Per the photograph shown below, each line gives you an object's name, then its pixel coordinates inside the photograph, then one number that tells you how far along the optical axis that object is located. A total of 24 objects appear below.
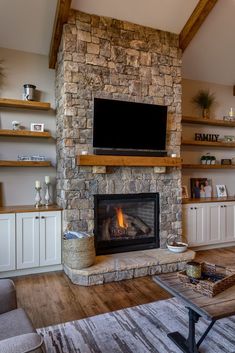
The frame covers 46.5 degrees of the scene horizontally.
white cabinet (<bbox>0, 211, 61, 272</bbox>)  3.44
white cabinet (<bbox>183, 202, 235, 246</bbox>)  4.53
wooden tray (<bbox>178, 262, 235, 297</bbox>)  1.89
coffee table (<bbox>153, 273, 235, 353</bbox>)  1.69
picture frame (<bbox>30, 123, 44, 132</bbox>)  4.02
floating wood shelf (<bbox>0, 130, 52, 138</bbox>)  3.77
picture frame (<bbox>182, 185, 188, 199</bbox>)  4.87
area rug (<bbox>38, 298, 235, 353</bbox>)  2.10
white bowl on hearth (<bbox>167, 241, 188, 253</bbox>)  3.88
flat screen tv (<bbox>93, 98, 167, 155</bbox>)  3.68
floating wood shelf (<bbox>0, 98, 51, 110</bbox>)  3.75
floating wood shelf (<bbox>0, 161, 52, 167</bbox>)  3.79
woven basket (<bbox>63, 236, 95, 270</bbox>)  3.30
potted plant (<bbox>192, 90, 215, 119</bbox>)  5.17
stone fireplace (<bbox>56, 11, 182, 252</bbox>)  3.61
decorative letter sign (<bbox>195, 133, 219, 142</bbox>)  5.19
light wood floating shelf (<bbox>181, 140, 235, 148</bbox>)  4.88
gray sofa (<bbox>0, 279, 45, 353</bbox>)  1.20
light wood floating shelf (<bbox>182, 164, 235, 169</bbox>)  4.94
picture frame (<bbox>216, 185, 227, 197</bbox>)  5.38
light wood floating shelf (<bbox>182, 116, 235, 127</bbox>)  4.90
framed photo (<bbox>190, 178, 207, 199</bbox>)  5.12
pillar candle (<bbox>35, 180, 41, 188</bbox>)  3.91
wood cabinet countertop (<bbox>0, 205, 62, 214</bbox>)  3.48
